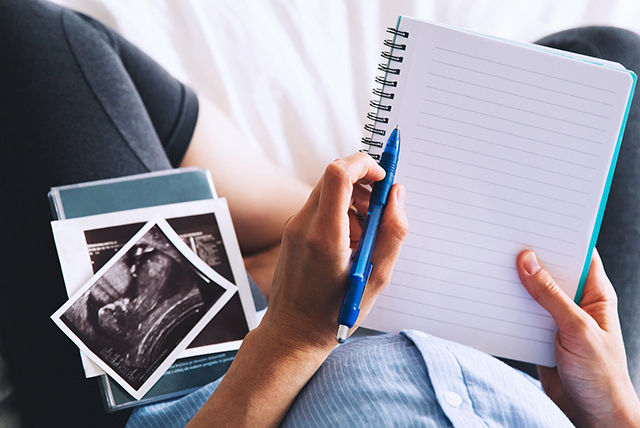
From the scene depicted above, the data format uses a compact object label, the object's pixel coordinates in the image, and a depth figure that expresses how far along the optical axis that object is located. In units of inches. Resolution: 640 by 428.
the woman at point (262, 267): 17.7
